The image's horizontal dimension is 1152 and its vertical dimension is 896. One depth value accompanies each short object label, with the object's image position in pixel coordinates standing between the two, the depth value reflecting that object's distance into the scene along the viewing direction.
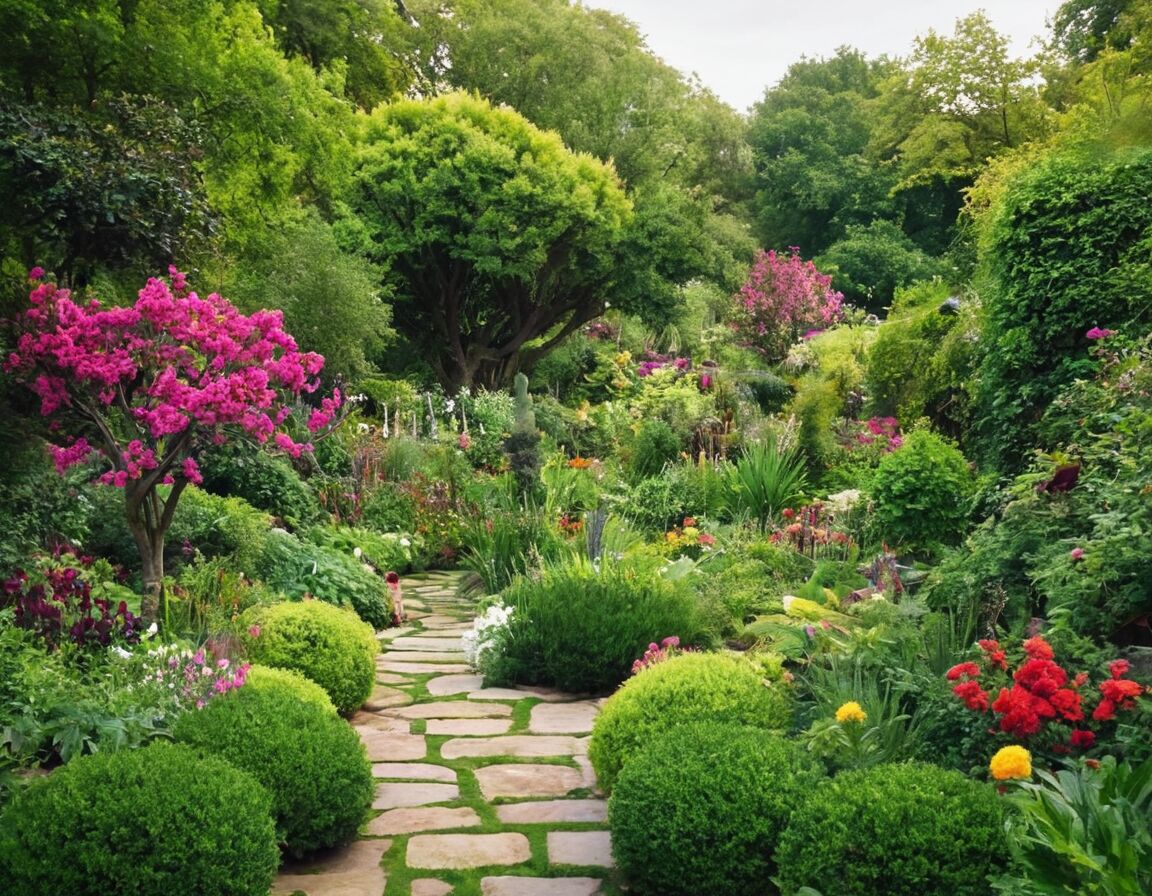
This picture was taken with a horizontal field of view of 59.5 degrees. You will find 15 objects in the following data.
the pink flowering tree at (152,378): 4.66
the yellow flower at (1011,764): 2.75
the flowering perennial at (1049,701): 3.03
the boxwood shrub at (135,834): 2.75
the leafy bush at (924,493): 6.68
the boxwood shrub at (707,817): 3.17
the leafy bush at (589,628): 5.57
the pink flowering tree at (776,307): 18.39
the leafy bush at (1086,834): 2.14
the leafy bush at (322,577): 6.79
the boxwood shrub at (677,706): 3.95
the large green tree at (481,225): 17.20
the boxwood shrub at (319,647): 4.97
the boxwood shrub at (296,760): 3.48
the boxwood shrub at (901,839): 2.73
